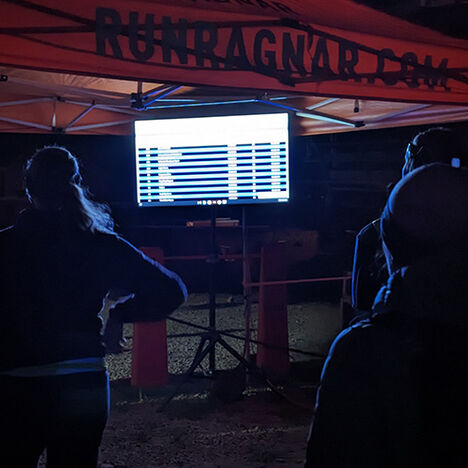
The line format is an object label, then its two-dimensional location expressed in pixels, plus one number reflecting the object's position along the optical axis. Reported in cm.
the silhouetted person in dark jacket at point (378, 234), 237
